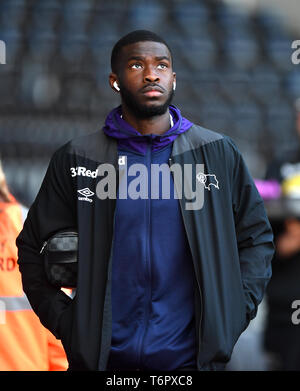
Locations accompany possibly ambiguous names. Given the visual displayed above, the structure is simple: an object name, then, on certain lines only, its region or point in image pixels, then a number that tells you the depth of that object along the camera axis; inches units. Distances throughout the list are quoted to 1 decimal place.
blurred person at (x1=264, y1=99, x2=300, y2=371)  511.9
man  396.3
